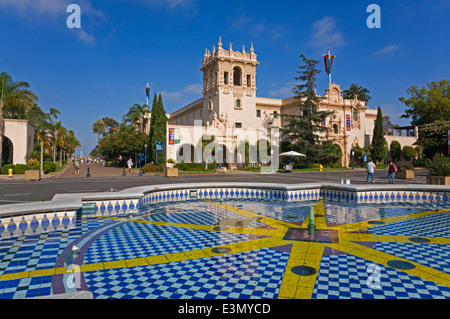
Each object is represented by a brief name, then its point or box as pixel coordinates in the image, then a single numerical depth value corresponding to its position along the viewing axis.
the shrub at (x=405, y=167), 25.13
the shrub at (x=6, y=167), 28.92
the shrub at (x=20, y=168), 28.80
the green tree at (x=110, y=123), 103.90
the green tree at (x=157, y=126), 42.84
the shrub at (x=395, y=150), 54.41
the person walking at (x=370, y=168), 19.97
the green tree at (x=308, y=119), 43.19
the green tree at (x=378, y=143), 51.75
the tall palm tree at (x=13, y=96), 30.58
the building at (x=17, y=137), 33.56
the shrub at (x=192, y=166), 37.50
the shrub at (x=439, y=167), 17.06
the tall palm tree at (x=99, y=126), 107.82
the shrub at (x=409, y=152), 54.78
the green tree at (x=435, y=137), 41.09
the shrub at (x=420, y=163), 45.39
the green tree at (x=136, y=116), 65.94
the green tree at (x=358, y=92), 66.32
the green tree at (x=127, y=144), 49.00
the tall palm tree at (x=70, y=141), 93.94
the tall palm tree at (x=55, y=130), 62.52
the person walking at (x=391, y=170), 19.23
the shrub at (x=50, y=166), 32.62
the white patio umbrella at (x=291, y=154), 37.06
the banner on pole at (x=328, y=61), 49.69
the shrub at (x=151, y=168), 35.28
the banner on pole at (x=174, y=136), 40.41
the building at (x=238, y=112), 42.31
